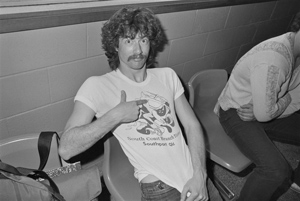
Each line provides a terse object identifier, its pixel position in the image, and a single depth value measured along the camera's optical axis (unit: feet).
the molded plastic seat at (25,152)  3.09
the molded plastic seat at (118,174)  3.65
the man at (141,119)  3.31
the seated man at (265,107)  4.03
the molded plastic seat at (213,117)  4.54
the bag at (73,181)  2.84
